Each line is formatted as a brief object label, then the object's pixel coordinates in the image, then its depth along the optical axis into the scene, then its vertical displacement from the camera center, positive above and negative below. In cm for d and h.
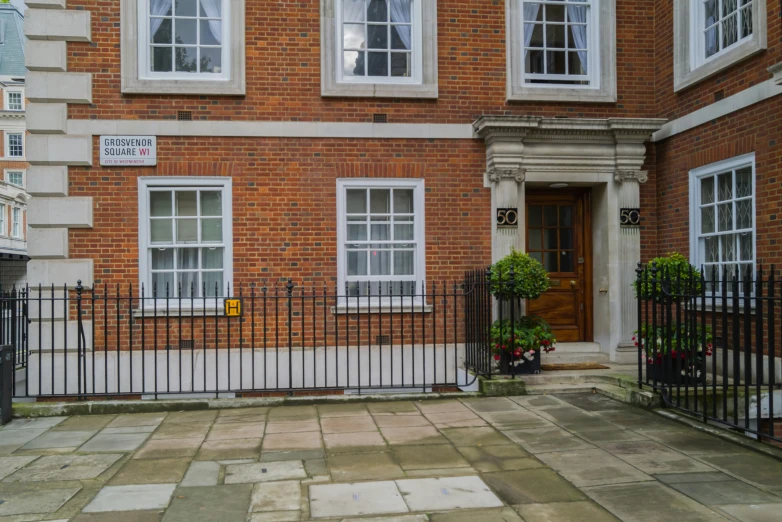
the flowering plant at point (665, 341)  755 -90
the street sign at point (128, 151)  941 +168
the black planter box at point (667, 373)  739 -126
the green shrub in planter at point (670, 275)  755 -11
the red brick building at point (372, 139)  936 +187
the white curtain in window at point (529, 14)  1034 +392
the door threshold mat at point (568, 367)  959 -145
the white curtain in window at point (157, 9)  968 +377
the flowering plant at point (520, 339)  905 -99
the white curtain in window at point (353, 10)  1000 +387
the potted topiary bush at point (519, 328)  895 -84
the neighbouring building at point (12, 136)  5539 +1256
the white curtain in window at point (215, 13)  979 +375
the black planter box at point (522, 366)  916 -136
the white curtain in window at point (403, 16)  1012 +381
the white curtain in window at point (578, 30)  1048 +371
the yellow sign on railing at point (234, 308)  941 -55
